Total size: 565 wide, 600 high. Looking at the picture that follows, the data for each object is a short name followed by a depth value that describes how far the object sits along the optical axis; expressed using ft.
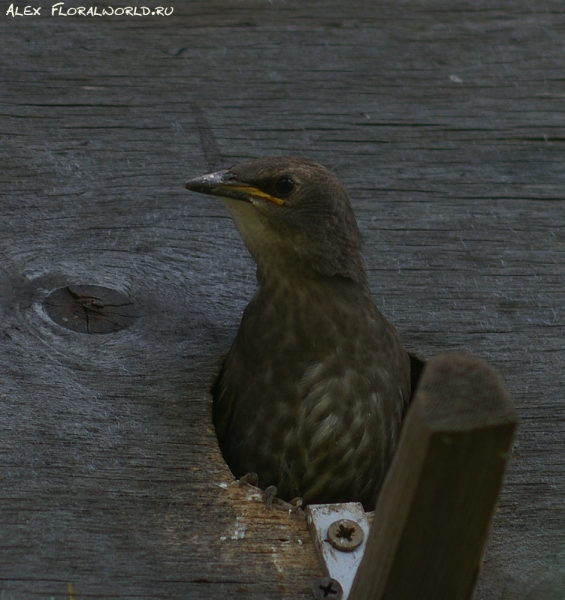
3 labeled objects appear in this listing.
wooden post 13.52
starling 14.03
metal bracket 13.77
